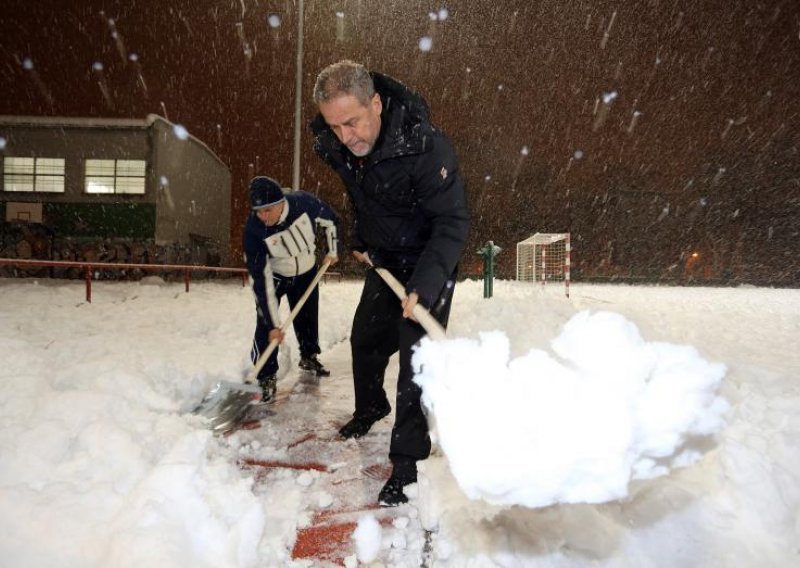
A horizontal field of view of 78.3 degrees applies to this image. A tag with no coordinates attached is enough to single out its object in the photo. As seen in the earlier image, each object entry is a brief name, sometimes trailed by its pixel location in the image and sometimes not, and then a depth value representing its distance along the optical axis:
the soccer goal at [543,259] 16.78
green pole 10.05
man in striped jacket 3.83
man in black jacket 2.27
